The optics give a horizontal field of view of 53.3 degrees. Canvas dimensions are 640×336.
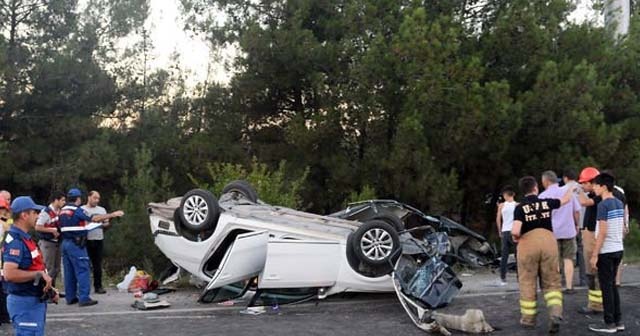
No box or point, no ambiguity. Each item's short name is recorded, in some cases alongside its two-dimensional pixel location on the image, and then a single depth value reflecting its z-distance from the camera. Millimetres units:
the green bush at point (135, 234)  13711
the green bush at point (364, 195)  13305
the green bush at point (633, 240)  13305
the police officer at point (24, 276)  4570
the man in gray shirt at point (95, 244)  8945
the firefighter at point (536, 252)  6430
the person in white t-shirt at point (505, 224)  9047
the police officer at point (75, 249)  7984
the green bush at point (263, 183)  11727
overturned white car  7477
